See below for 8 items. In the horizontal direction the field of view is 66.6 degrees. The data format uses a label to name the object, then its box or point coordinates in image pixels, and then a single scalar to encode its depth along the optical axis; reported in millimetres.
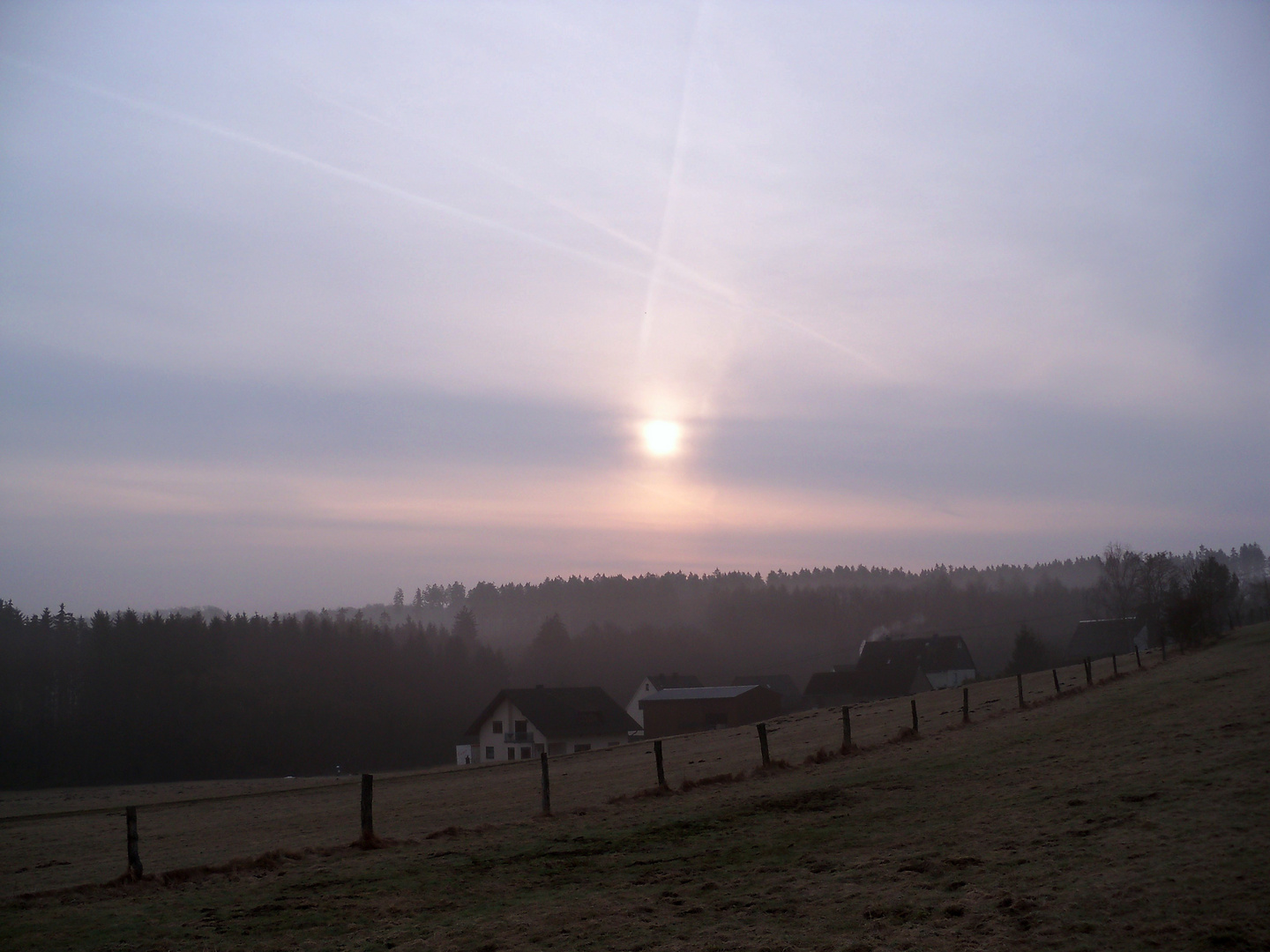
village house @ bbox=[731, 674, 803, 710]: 110981
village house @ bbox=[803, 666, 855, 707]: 102812
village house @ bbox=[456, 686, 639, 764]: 80750
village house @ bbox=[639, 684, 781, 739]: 88688
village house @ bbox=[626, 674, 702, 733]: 107875
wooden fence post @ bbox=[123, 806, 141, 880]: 14320
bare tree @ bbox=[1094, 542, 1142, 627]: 114812
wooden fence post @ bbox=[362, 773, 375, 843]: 16375
